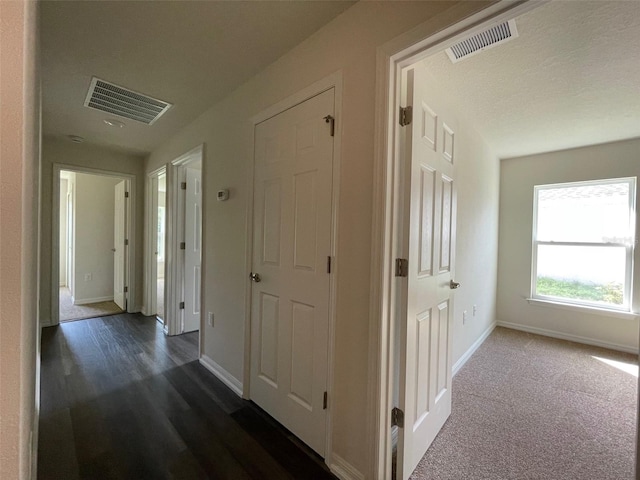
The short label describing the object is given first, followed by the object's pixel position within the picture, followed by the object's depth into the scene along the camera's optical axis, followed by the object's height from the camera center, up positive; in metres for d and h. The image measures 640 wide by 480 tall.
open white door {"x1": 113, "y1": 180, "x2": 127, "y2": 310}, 4.24 -0.24
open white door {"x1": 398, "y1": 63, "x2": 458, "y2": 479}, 1.33 -0.22
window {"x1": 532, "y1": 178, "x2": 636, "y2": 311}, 3.09 -0.02
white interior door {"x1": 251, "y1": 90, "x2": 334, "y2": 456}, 1.53 -0.20
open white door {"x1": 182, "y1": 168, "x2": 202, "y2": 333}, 3.26 -0.18
